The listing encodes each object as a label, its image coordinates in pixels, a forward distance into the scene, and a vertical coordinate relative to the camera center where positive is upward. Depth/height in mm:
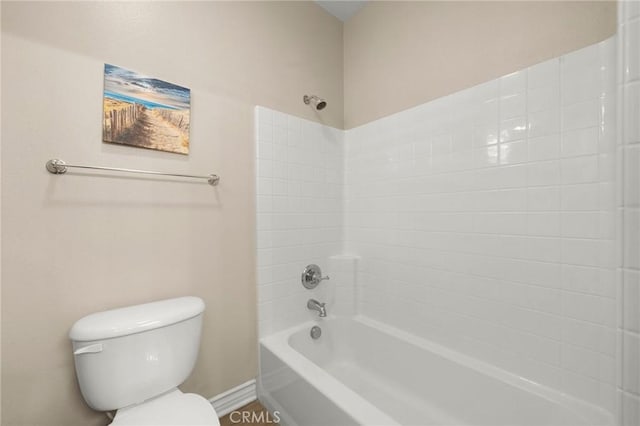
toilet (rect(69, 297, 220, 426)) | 960 -588
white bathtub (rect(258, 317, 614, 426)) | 1056 -846
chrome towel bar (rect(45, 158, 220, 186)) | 1005 +179
